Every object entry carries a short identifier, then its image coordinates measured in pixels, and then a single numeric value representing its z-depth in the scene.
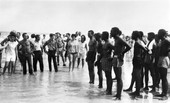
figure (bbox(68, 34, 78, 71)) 16.55
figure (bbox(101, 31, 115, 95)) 9.66
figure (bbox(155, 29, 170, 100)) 9.17
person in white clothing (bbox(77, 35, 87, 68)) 16.64
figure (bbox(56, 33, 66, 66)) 18.58
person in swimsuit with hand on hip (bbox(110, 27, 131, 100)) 9.01
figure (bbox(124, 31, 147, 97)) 9.32
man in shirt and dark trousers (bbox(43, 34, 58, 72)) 16.39
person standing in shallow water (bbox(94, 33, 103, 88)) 10.66
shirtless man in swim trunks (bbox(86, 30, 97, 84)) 12.09
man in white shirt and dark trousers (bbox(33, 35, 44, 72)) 15.62
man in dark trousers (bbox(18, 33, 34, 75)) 14.52
